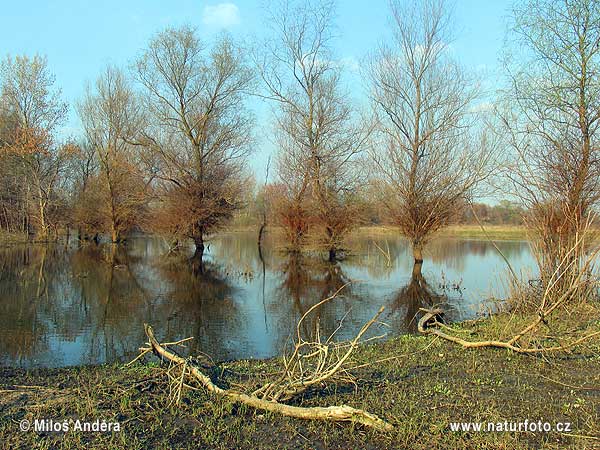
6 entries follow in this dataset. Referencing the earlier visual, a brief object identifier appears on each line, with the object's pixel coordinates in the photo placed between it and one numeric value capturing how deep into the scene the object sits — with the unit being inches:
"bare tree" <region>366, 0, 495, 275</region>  799.1
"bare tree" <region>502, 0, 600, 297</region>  420.5
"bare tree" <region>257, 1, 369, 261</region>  975.0
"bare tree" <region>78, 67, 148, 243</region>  1360.7
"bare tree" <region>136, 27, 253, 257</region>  1109.1
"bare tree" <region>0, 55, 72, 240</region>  1220.5
